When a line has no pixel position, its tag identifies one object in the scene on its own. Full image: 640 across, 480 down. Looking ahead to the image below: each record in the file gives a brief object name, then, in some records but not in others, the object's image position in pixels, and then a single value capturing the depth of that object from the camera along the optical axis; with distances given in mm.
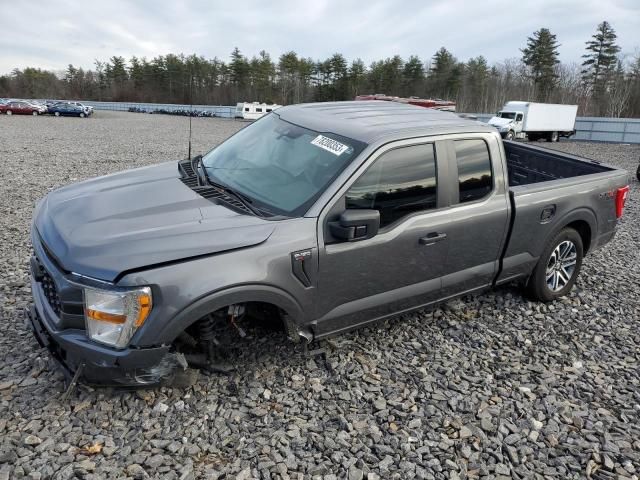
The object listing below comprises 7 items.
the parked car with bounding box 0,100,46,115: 39844
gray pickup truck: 2506
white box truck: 30156
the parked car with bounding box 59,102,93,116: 43156
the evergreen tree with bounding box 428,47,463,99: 68875
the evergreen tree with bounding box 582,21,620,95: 55906
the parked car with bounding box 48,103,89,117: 41906
